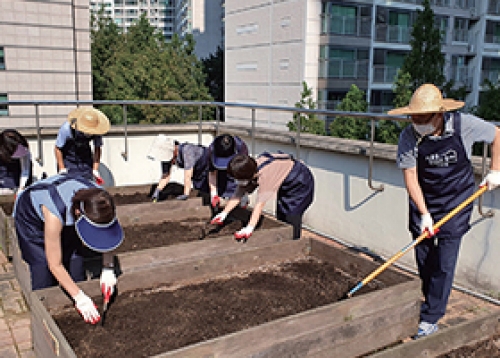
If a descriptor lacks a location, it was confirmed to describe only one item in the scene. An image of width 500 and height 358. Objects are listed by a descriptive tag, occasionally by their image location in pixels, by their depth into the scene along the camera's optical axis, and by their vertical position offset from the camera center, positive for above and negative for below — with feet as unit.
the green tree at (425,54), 50.67 +5.74
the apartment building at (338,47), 72.08 +9.76
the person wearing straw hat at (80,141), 13.38 -1.20
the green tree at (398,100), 43.93 +0.78
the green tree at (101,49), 86.89 +9.74
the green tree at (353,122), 42.86 -1.49
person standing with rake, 8.27 -1.20
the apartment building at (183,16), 159.84 +37.35
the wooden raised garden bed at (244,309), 7.29 -3.78
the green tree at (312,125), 40.11 -1.68
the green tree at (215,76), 102.83 +5.82
